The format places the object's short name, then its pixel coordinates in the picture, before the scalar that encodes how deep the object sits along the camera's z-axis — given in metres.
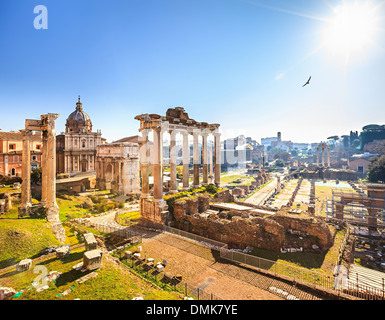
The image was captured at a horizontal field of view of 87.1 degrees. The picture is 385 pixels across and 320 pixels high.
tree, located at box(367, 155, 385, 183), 50.44
